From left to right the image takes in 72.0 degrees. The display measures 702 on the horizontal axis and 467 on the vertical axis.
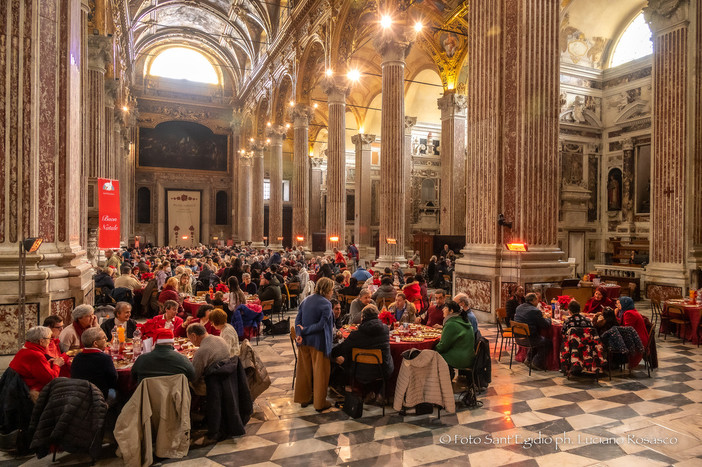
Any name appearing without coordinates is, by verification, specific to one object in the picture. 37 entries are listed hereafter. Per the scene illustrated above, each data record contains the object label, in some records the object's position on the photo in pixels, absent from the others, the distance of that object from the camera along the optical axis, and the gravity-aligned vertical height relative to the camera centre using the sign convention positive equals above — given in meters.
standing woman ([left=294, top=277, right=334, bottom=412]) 4.93 -1.16
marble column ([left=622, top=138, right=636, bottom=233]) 16.72 +1.57
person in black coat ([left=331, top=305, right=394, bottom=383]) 4.78 -1.10
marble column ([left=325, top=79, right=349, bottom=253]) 17.92 +2.51
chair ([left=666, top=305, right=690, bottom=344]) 7.92 -1.43
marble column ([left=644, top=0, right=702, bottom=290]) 10.55 +1.99
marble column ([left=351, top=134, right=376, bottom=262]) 24.95 +3.31
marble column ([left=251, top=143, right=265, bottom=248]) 28.92 +1.99
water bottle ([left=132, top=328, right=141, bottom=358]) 4.61 -1.11
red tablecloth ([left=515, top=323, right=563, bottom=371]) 6.34 -1.50
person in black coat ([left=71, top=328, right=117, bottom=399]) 3.81 -1.06
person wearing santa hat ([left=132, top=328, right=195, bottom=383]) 3.80 -1.05
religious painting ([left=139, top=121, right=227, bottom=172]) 33.59 +5.93
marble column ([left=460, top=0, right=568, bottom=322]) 8.46 +1.47
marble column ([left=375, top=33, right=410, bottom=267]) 14.15 +2.27
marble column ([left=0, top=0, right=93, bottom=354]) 5.53 +0.81
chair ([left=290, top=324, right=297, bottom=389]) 5.27 -1.13
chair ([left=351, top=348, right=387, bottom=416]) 4.70 -1.25
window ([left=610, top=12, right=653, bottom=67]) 16.42 +6.54
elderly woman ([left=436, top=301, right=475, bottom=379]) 5.05 -1.16
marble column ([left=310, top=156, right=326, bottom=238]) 32.94 +2.50
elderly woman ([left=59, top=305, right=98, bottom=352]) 4.75 -0.97
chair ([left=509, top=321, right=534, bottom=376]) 6.05 -1.30
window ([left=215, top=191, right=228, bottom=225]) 35.72 +1.65
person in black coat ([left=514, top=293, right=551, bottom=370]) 6.12 -1.19
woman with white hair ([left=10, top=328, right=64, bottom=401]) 3.94 -1.09
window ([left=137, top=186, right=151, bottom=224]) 33.62 +1.76
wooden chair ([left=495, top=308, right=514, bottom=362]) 6.70 -1.37
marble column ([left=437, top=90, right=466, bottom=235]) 19.45 +2.87
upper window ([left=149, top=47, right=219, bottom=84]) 33.94 +11.94
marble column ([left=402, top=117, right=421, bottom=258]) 24.17 +2.71
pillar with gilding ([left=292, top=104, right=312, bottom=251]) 21.39 +2.48
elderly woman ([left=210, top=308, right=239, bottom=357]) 4.93 -1.01
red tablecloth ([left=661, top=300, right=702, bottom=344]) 7.89 -1.43
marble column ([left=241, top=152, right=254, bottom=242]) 32.62 +2.05
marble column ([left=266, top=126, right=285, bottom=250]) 25.70 +2.20
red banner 10.92 +0.42
